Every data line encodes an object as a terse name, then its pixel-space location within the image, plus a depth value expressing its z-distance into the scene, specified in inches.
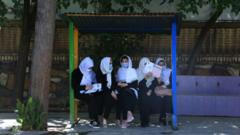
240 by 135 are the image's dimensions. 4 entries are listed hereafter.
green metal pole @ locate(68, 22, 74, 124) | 450.9
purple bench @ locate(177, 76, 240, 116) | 523.8
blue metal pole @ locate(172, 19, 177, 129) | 432.1
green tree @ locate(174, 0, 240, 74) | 496.7
